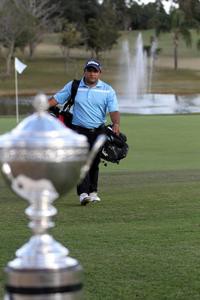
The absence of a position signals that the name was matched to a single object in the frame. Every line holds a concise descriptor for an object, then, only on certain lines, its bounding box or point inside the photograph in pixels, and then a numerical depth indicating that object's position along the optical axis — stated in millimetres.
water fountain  70775
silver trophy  4763
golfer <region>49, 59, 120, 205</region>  17333
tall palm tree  147212
